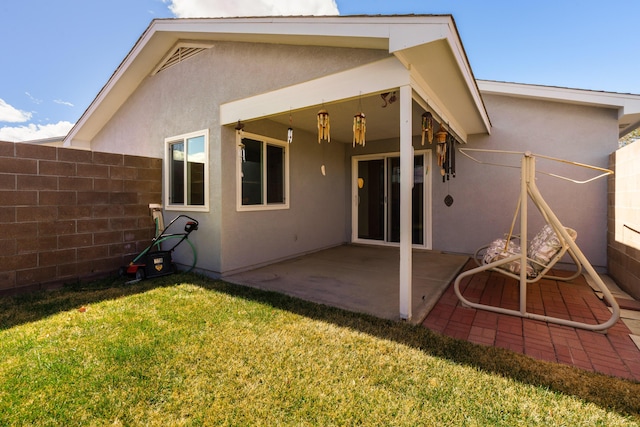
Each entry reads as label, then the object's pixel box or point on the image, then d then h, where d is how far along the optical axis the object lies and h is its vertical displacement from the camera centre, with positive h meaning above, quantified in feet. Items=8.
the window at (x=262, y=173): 16.55 +2.28
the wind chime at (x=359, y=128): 10.78 +3.09
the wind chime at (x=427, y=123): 11.70 +3.53
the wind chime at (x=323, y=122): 11.14 +3.43
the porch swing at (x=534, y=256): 9.17 -2.05
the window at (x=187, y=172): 16.15 +2.28
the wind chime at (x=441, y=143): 12.25 +2.86
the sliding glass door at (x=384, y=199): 22.40 +0.88
